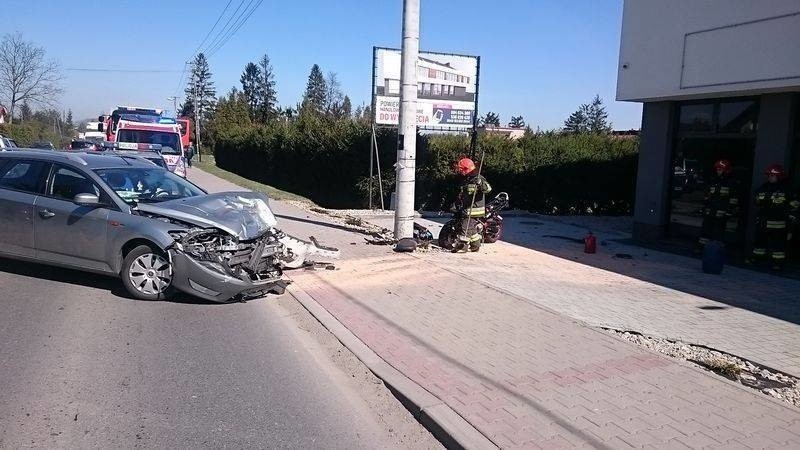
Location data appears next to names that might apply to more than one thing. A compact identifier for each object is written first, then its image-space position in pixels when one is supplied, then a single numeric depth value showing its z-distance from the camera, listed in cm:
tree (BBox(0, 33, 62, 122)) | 6200
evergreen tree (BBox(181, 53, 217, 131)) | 9796
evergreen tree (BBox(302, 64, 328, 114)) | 11490
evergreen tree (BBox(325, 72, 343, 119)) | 10752
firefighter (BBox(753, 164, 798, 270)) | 1005
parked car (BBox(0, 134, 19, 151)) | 2194
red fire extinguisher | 1167
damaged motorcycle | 1092
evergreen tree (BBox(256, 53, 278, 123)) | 11319
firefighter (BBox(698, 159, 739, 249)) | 1131
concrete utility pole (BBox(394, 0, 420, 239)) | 1104
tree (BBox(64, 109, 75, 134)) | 11428
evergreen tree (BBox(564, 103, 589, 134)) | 7038
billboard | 1745
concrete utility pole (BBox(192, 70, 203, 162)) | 6086
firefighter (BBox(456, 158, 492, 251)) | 1075
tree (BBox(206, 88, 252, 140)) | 5950
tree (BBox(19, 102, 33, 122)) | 7153
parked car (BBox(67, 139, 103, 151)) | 2994
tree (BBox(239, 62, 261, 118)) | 11299
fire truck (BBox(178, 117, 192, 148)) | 4077
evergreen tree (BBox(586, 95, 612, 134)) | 7838
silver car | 714
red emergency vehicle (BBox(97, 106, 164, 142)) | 2575
